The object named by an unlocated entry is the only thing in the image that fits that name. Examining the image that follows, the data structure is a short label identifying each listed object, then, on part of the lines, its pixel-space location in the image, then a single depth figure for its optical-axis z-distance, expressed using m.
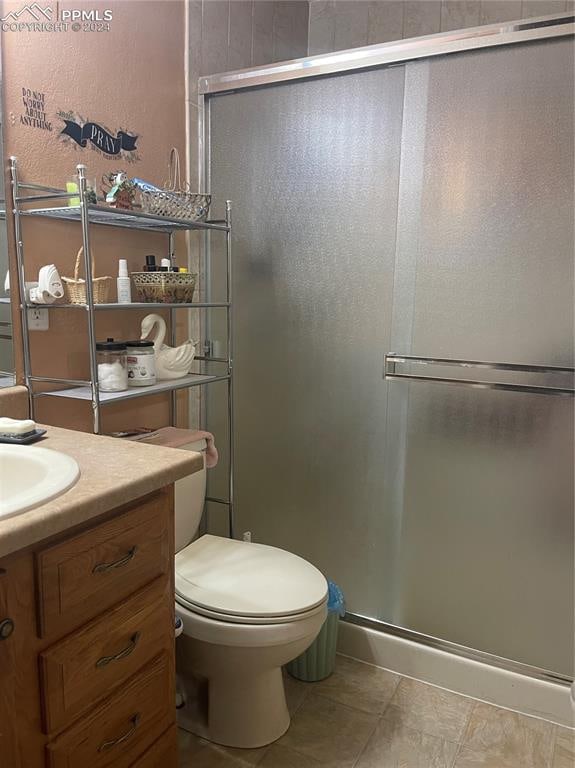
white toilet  1.47
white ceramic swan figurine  1.81
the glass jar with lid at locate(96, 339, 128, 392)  1.59
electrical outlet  1.54
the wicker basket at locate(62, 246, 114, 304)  1.50
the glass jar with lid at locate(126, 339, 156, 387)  1.67
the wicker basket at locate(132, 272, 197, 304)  1.72
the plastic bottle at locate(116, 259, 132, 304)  1.68
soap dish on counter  1.24
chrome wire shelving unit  1.42
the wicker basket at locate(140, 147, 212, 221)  1.67
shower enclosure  1.64
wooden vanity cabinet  0.91
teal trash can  1.88
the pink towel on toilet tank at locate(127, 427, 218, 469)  1.76
